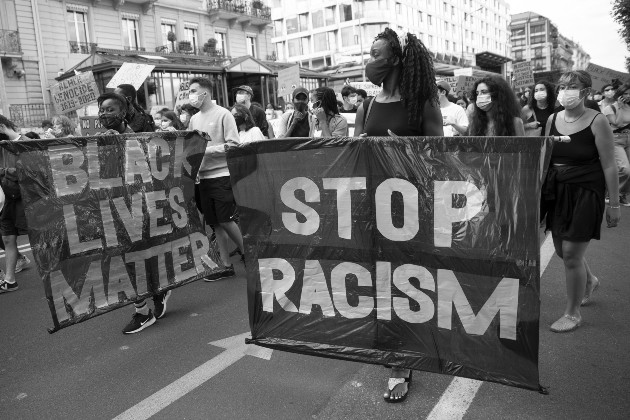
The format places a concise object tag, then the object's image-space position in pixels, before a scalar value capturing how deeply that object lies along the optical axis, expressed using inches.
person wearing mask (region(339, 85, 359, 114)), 349.1
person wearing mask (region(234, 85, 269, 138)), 290.2
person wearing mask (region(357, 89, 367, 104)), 369.4
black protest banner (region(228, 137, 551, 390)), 90.8
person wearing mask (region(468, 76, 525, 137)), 159.5
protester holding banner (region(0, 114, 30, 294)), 205.6
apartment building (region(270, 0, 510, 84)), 2251.5
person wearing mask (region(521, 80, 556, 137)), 248.5
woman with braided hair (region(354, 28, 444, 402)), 112.8
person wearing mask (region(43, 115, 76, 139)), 331.6
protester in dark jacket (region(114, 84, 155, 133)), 173.1
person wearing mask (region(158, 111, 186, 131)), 304.8
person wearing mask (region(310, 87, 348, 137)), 223.6
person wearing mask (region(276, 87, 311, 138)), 239.6
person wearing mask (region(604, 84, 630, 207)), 310.8
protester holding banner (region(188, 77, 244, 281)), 186.5
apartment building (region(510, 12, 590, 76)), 4525.1
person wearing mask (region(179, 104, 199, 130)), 354.4
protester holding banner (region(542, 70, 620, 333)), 130.7
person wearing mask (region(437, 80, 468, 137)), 228.7
